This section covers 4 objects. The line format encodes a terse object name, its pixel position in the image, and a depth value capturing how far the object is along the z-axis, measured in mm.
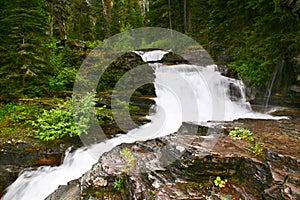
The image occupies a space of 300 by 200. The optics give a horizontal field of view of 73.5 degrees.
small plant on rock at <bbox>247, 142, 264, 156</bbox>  3972
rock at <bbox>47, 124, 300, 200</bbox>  3297
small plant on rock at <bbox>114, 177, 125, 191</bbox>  3867
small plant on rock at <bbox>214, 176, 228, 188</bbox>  3506
